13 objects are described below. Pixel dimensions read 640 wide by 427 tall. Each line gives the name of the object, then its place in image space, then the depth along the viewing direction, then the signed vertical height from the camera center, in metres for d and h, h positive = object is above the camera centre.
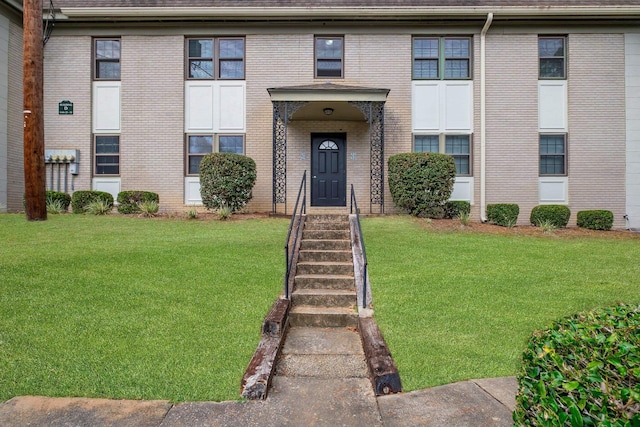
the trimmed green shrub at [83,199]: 11.66 +0.36
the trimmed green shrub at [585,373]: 1.46 -0.64
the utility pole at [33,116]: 9.45 +2.23
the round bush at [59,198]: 11.59 +0.38
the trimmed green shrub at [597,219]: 11.48 -0.15
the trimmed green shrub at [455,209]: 11.85 +0.12
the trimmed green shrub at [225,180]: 10.80 +0.86
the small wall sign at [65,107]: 12.92 +3.30
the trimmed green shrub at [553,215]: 11.48 -0.04
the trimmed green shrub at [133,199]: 11.98 +0.38
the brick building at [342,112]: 12.61 +3.50
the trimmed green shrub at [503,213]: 11.73 +0.01
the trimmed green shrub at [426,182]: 10.83 +0.83
